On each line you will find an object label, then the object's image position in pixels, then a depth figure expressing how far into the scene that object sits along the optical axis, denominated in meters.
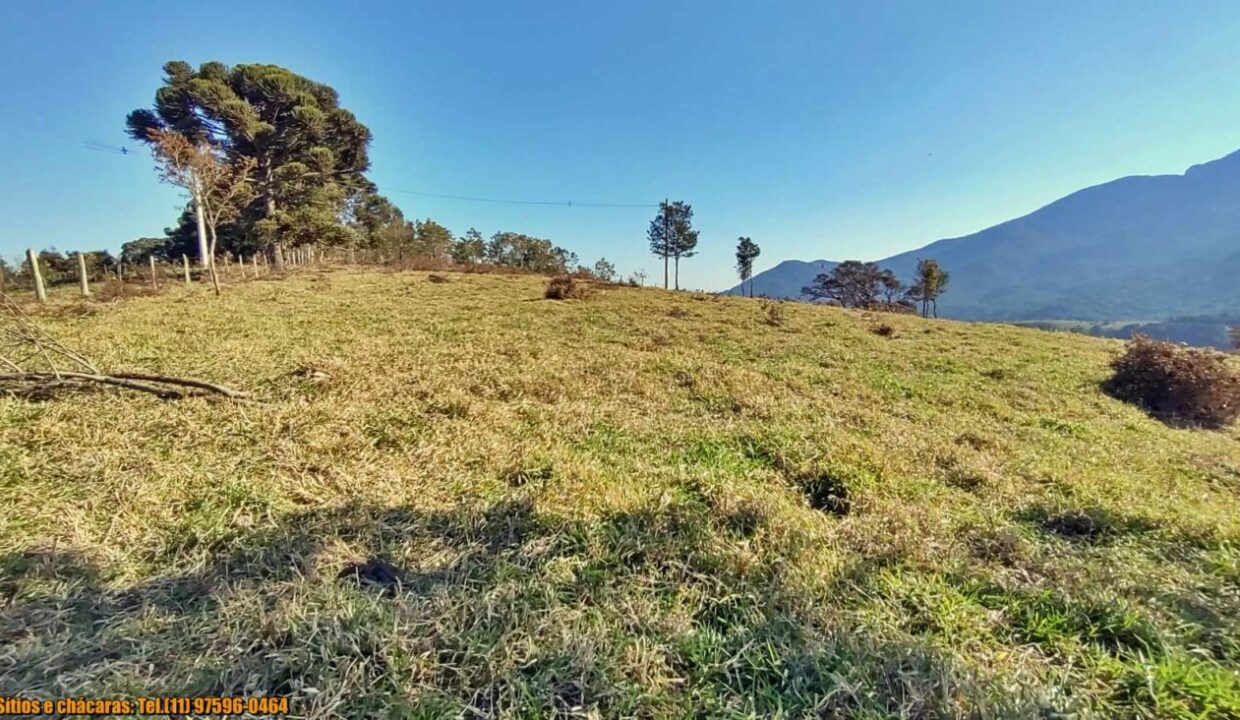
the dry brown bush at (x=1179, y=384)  6.73
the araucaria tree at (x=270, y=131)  22.55
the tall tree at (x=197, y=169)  13.21
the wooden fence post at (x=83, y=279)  11.95
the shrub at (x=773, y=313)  13.62
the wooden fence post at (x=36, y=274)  10.60
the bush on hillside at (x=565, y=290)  16.84
